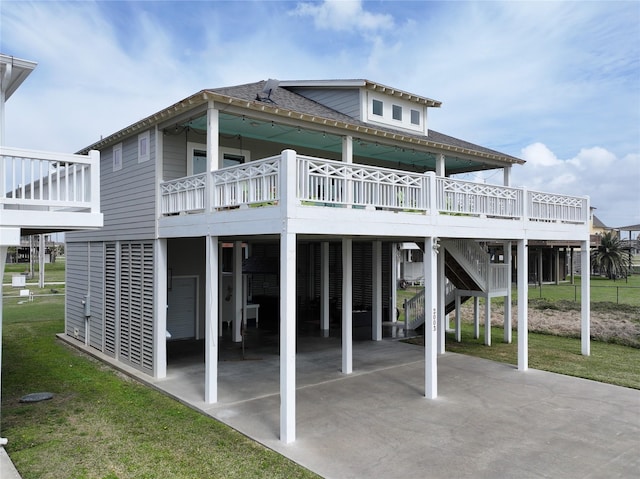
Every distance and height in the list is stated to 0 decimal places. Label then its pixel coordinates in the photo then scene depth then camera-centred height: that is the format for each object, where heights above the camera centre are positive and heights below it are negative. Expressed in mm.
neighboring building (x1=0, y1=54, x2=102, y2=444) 6410 +948
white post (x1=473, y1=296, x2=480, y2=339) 16438 -2808
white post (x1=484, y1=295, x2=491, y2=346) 14836 -2632
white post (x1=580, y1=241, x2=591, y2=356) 13047 -1945
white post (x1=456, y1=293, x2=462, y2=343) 15688 -2817
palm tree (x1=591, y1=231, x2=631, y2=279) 38812 -823
